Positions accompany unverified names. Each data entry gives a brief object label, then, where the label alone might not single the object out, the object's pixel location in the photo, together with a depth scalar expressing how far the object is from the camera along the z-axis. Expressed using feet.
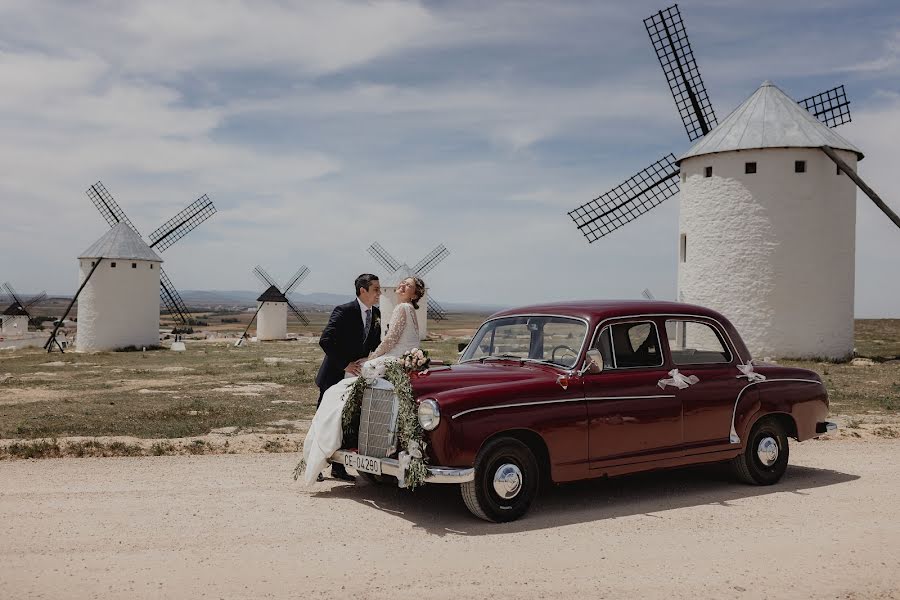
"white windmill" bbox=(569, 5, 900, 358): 88.02
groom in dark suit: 28.60
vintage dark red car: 22.27
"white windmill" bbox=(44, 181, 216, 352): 127.54
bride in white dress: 25.02
